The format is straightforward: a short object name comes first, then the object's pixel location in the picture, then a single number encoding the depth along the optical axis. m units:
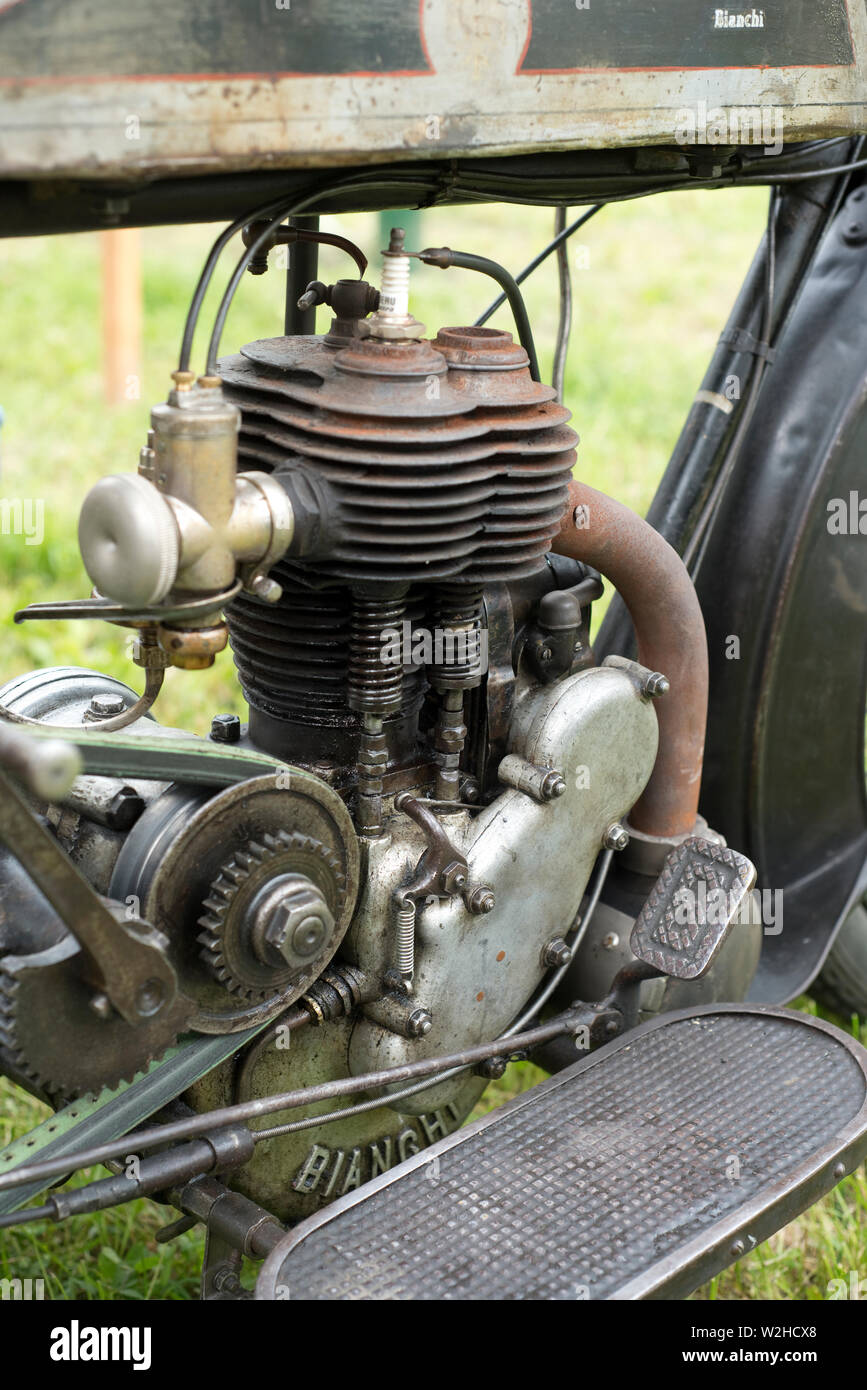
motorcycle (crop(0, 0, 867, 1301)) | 1.37
